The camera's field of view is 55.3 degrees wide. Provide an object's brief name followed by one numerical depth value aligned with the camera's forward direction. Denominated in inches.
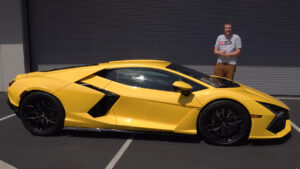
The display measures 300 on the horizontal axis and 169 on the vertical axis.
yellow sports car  159.9
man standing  246.4
